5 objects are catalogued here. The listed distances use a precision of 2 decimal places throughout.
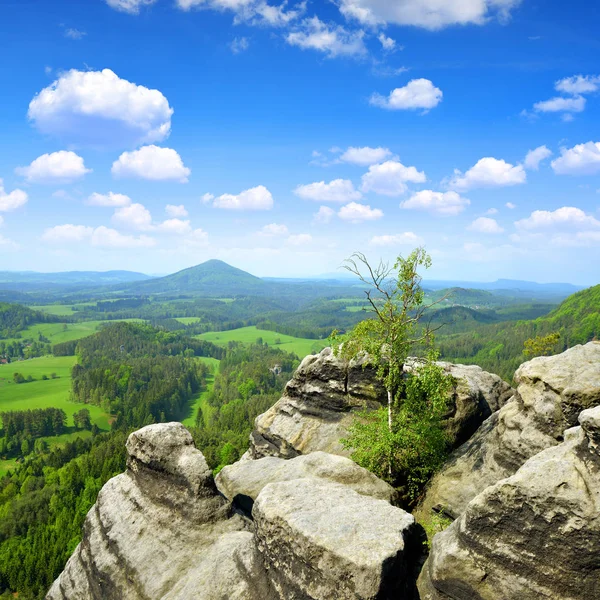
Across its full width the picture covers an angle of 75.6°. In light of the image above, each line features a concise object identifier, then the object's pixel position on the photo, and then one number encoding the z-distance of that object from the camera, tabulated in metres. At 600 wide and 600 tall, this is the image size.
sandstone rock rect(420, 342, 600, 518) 22.11
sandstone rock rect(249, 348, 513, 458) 34.22
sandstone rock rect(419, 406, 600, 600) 14.00
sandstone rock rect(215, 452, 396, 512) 23.56
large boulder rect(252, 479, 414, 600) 14.91
